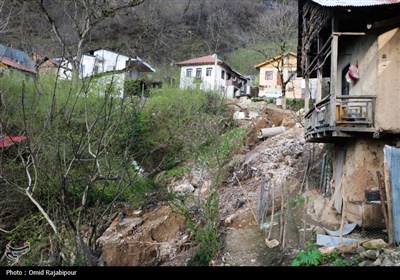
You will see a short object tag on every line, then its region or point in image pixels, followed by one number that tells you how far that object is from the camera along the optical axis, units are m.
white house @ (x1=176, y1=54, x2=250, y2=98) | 38.31
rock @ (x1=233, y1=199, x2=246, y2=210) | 13.52
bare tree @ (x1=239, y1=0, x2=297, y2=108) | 30.06
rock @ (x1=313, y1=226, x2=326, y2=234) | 9.16
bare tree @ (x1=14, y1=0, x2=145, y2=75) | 14.10
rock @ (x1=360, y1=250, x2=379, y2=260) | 6.62
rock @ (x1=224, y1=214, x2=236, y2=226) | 12.05
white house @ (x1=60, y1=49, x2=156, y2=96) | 31.27
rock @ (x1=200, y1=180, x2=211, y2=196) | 16.23
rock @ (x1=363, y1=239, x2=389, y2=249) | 7.12
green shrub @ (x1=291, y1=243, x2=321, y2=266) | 6.96
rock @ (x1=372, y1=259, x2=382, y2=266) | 6.30
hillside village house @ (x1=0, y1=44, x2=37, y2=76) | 24.43
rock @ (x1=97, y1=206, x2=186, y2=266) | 11.73
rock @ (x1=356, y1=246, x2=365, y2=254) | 7.08
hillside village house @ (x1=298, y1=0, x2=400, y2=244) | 8.59
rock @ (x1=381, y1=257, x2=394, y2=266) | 6.19
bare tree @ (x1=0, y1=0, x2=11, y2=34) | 10.49
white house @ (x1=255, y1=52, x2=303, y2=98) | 34.66
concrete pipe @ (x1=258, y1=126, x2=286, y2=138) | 20.56
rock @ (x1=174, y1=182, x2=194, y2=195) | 16.79
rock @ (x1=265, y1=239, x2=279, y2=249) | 9.02
